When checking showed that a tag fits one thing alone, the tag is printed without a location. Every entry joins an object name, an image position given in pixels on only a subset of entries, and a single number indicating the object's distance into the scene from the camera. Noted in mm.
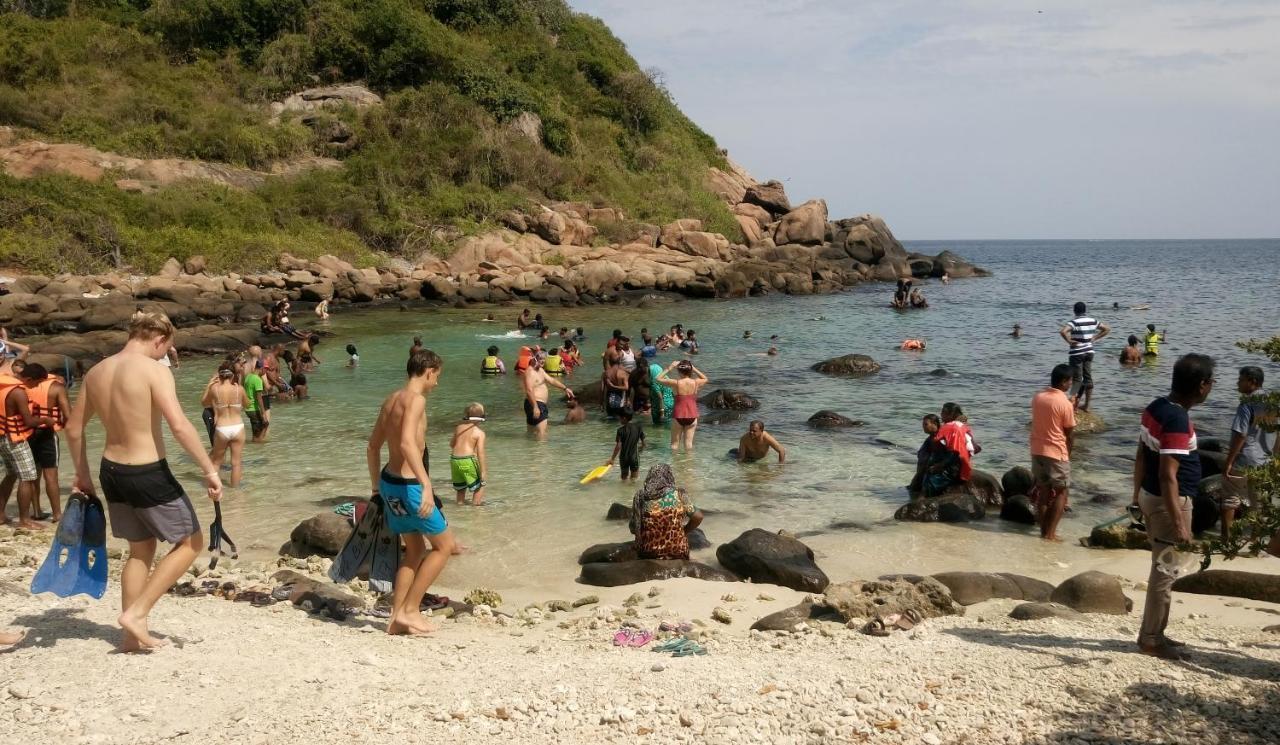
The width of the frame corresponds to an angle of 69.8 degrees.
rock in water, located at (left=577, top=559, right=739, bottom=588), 8258
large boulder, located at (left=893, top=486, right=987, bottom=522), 10680
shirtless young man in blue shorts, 5617
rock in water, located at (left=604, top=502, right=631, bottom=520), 10555
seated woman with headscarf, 8555
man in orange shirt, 9656
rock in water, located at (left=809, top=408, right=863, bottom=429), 16391
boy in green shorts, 10578
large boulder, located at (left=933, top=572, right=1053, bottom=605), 7496
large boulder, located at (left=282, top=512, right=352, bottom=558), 9008
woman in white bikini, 11227
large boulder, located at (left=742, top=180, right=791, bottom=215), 63750
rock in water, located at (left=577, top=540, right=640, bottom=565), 8719
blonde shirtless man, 4973
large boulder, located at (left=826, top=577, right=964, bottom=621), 6609
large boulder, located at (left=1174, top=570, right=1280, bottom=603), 7105
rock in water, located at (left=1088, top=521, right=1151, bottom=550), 9438
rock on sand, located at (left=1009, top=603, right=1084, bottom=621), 6421
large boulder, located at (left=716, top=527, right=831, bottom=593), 8198
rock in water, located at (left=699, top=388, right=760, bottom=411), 18125
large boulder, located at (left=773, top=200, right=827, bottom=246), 58562
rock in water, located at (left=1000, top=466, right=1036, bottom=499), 11492
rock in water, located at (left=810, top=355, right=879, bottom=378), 22906
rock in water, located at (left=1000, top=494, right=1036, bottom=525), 10578
